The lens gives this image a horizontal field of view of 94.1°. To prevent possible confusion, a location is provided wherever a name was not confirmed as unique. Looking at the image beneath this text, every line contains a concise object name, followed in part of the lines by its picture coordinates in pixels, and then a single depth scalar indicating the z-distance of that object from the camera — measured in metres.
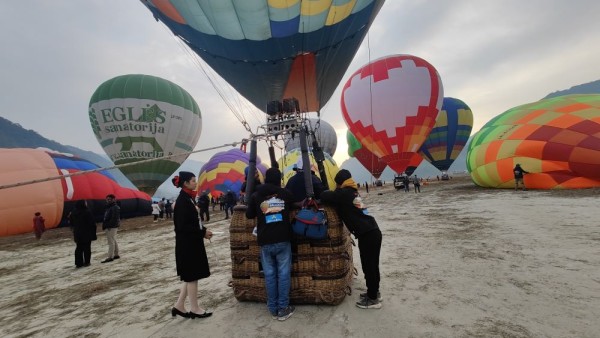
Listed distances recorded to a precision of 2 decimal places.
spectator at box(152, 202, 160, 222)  17.22
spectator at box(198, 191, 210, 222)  14.14
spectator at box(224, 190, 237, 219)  15.06
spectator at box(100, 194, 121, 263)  6.77
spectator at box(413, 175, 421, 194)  19.88
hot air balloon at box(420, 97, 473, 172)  28.94
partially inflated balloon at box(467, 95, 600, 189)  11.23
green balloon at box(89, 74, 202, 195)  17.36
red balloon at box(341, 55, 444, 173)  16.44
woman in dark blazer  3.08
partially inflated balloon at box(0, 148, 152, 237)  13.16
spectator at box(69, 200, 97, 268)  6.39
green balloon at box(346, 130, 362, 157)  34.45
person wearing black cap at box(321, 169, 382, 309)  3.10
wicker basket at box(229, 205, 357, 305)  3.20
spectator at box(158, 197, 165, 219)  18.86
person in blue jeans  3.01
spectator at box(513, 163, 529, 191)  12.46
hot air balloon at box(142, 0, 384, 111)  6.88
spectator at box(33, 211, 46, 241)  11.76
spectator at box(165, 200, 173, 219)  19.48
